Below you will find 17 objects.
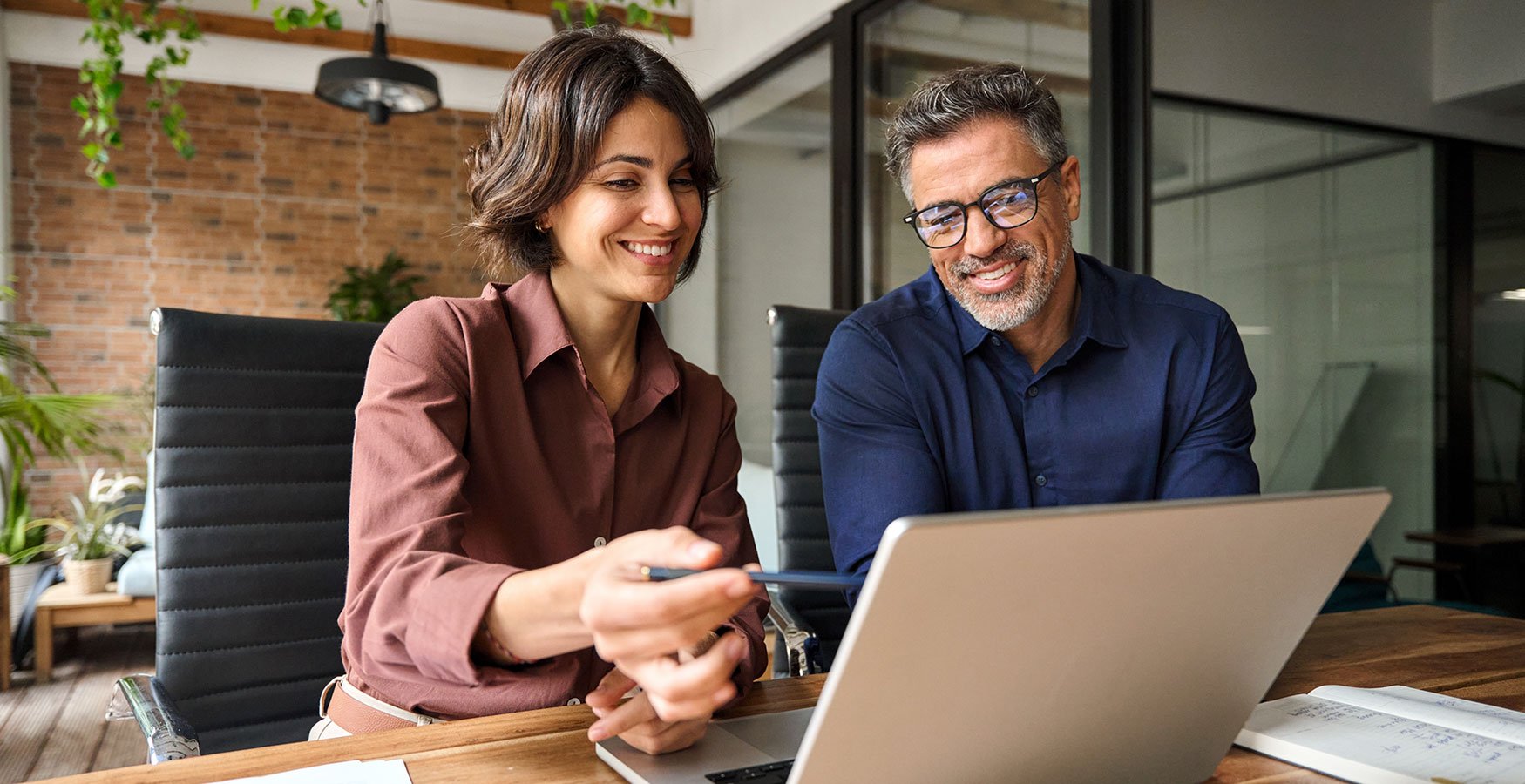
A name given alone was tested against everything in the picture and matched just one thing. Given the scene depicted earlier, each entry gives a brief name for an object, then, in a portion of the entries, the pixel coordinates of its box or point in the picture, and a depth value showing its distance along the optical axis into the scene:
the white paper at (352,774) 0.77
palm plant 3.66
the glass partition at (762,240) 4.46
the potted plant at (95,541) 4.33
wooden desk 0.81
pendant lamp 4.14
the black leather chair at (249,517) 1.43
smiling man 1.45
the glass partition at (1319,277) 2.47
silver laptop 0.53
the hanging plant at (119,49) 3.59
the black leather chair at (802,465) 2.00
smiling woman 0.99
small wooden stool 4.09
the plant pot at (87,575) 4.32
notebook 0.82
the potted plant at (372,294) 6.25
